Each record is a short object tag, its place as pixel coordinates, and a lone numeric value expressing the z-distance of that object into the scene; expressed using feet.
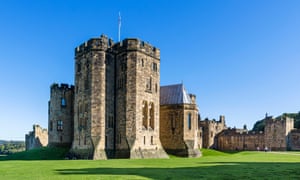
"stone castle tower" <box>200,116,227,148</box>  268.00
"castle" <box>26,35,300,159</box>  136.56
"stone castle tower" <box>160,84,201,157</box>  158.10
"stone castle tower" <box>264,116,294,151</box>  242.17
